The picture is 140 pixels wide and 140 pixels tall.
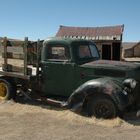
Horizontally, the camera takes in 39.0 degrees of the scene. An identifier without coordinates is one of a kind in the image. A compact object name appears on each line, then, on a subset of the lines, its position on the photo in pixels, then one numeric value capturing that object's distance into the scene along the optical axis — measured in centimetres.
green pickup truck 455
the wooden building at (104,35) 1439
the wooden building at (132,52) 2491
